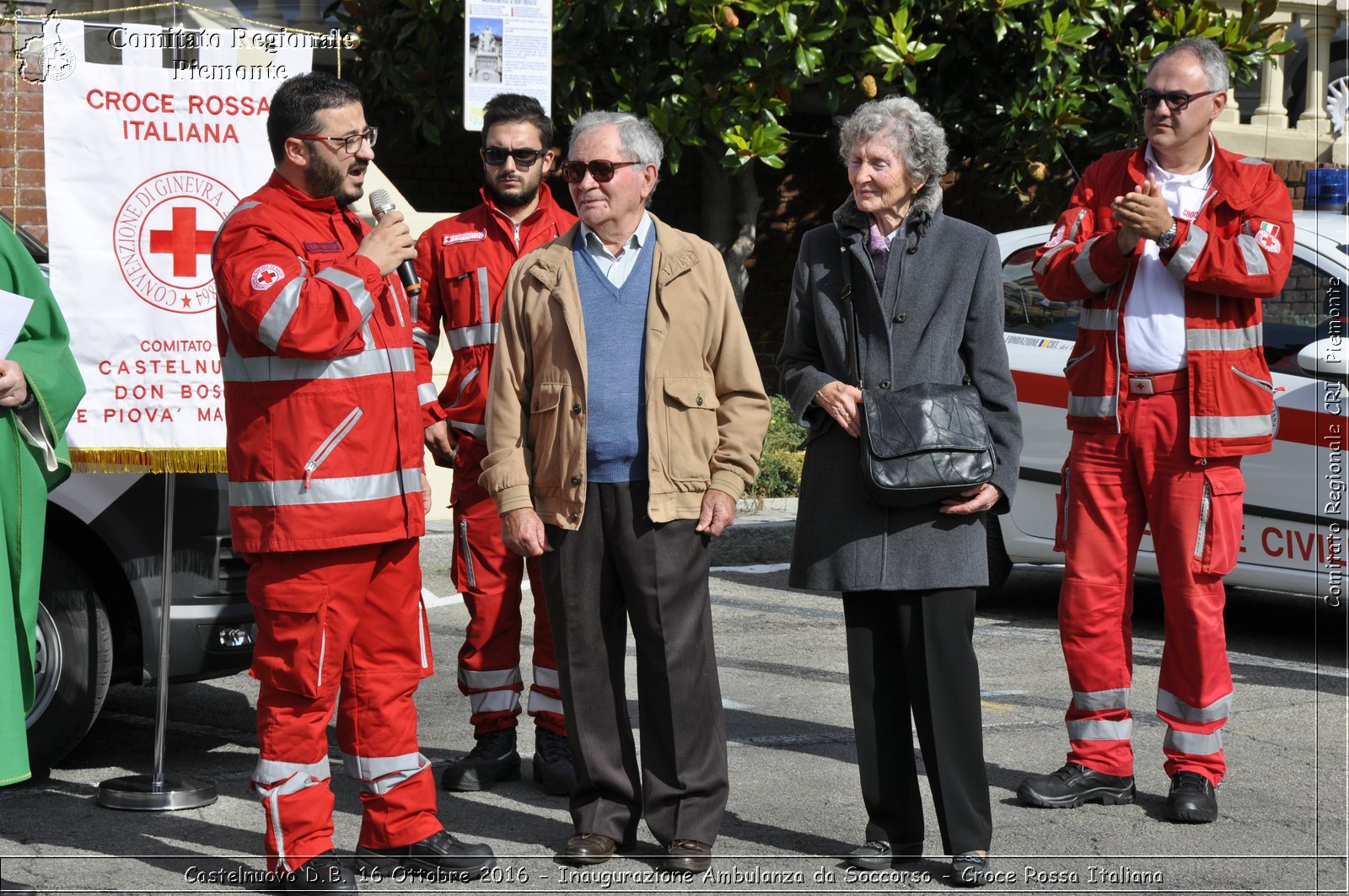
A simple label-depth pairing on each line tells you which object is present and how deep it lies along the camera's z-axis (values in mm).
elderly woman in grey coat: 8878
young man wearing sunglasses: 10794
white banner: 9970
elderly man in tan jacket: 8970
